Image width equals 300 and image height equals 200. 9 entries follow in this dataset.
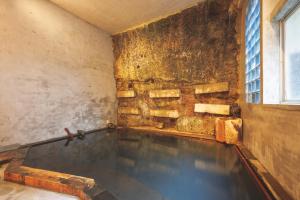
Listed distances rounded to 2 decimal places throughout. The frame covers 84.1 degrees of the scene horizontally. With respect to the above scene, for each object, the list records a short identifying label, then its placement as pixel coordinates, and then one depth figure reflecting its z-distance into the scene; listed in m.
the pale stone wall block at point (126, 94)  4.70
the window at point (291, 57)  1.45
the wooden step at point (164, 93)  3.90
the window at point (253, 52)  2.06
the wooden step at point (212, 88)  3.21
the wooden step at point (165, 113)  3.90
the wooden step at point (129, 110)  4.64
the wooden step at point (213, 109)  3.11
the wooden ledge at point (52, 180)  1.37
